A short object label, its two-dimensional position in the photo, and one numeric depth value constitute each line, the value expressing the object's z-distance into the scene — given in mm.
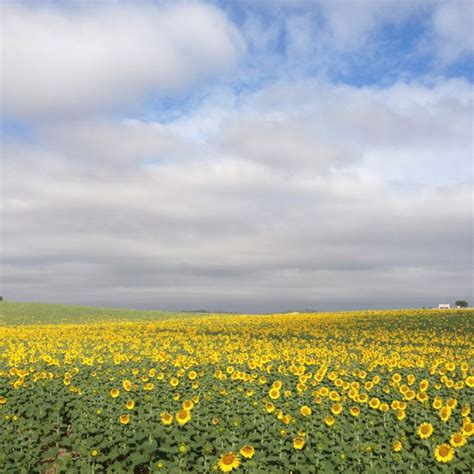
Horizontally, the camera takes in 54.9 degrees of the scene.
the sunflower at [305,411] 9461
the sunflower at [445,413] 9219
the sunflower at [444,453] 7650
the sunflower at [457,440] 7814
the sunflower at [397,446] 8234
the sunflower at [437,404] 9980
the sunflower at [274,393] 10316
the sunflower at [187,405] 9008
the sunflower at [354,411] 9562
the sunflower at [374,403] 10086
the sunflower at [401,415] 9633
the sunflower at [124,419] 9086
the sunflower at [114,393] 10461
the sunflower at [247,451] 7422
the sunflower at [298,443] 8086
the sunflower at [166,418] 8625
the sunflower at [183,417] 8462
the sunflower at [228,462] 6988
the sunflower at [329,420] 9188
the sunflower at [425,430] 8539
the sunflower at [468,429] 8234
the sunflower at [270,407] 9406
